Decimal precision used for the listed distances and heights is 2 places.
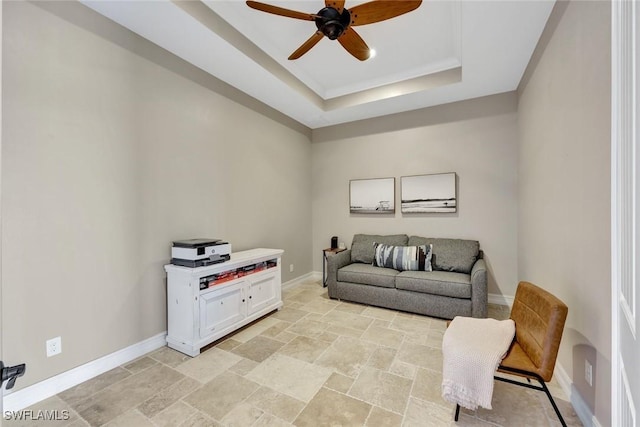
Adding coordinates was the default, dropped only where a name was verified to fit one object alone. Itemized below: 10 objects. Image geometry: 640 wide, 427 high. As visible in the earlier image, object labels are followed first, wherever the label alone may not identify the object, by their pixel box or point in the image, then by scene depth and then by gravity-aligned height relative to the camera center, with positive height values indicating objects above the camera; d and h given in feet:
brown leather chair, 5.30 -2.62
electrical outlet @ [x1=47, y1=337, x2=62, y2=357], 6.56 -3.15
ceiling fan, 6.51 +4.81
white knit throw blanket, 5.46 -3.08
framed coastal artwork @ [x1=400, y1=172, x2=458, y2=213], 12.76 +0.82
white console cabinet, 8.24 -2.81
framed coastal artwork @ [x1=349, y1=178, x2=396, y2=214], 14.24 +0.80
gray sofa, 10.09 -2.72
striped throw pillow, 11.84 -2.00
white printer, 8.39 -1.24
